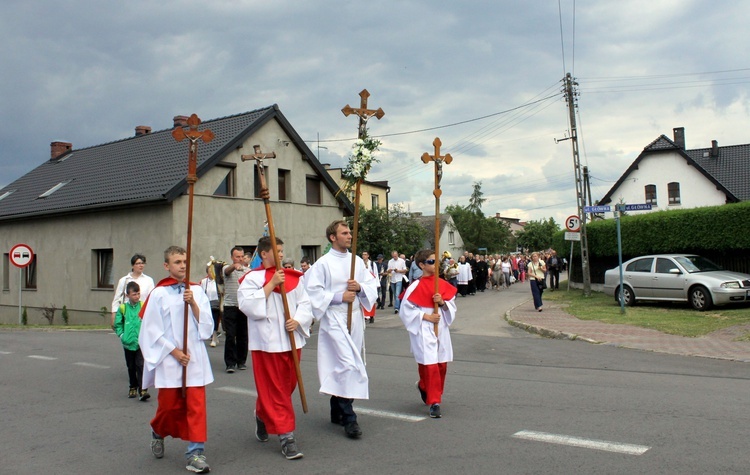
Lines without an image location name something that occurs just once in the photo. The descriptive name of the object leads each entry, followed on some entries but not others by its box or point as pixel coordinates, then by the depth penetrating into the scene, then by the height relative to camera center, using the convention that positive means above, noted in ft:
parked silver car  52.03 -2.16
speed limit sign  76.74 +4.40
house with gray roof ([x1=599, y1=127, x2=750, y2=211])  139.74 +18.22
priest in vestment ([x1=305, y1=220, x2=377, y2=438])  18.94 -1.58
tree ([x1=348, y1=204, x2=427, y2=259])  111.65 +6.13
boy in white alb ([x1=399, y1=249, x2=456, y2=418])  21.35 -2.03
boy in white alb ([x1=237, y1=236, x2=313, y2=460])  17.31 -1.96
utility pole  78.09 +11.28
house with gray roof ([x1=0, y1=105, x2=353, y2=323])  72.08 +7.75
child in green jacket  26.71 -2.40
